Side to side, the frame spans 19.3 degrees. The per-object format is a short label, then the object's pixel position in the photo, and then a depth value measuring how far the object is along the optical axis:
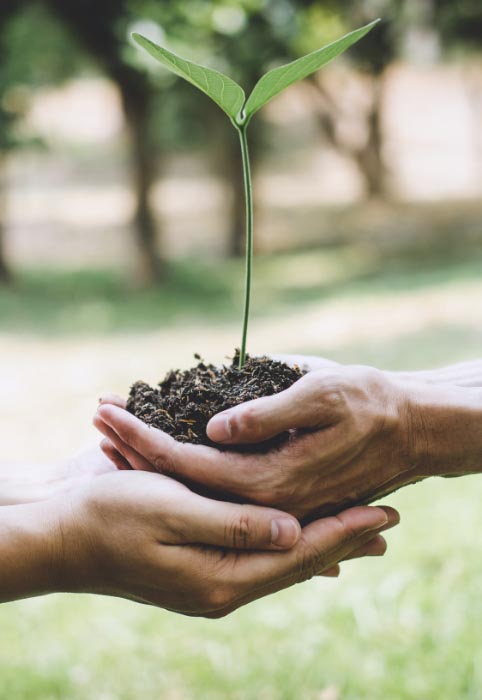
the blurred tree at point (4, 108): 3.58
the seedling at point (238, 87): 0.72
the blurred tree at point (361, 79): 4.46
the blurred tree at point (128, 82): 3.53
